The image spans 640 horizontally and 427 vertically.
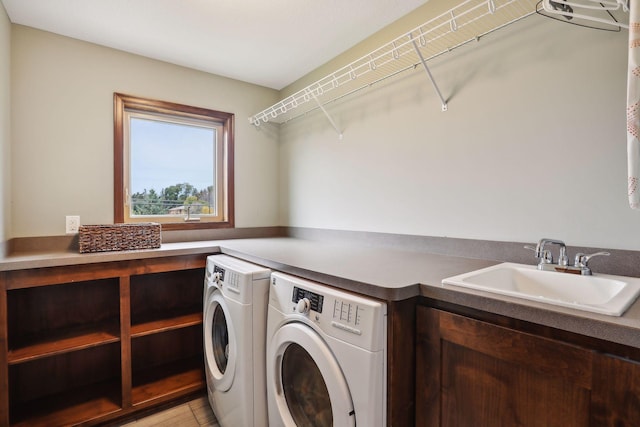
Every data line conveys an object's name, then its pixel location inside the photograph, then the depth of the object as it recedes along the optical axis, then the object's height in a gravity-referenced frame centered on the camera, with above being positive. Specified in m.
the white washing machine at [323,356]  0.96 -0.50
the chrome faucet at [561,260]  1.08 -0.18
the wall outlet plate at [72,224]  1.99 -0.09
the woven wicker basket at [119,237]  1.76 -0.16
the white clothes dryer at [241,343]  1.44 -0.63
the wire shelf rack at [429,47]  1.35 +0.84
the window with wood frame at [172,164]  2.22 +0.36
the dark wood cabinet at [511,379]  0.68 -0.43
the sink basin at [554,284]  0.83 -0.24
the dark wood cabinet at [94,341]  1.67 -0.73
